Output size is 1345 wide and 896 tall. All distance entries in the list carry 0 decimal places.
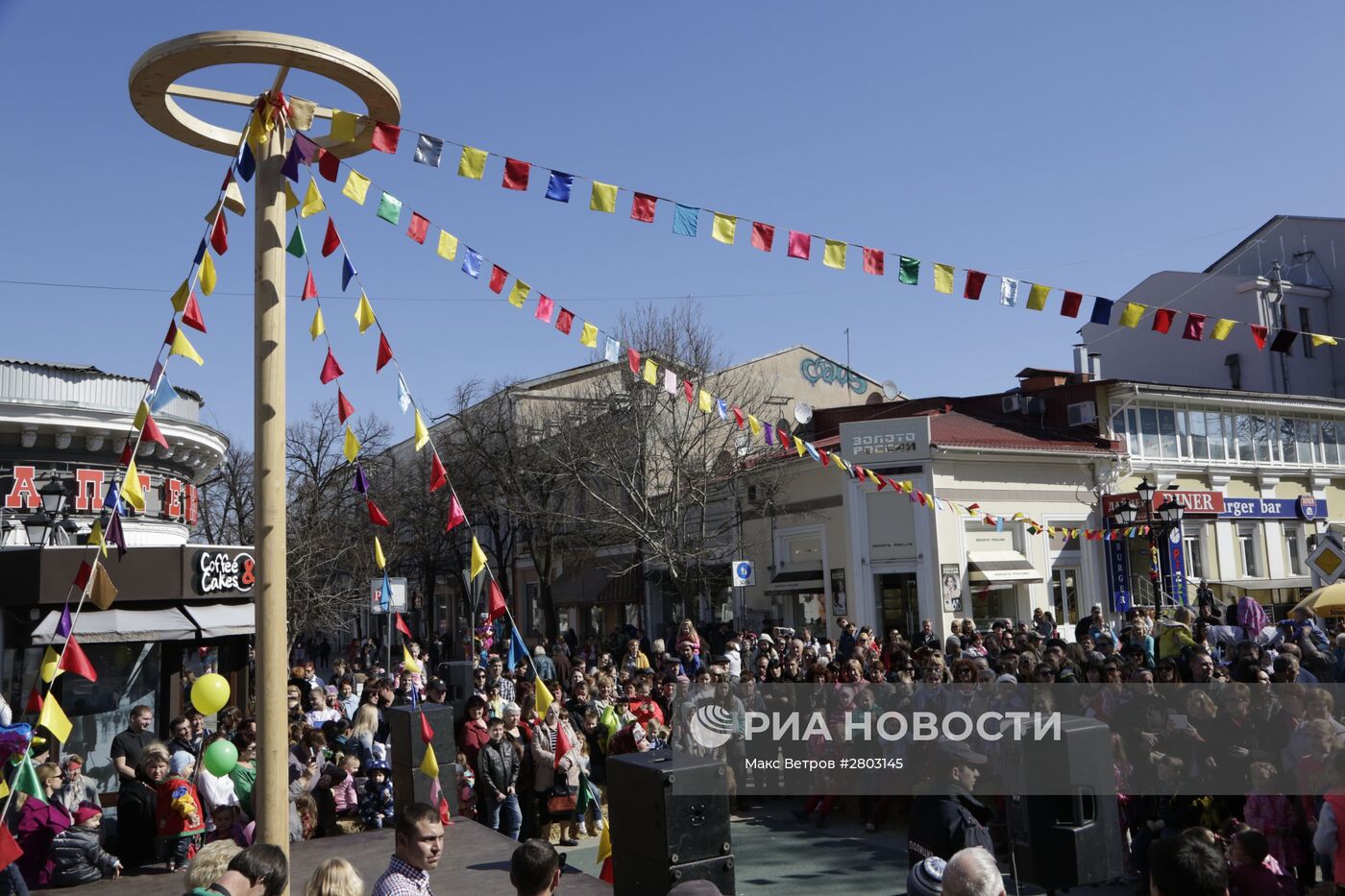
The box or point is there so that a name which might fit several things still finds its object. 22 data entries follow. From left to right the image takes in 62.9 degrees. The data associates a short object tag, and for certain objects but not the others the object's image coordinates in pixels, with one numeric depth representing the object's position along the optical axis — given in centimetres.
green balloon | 923
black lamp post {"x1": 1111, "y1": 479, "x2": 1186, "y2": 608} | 2347
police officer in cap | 620
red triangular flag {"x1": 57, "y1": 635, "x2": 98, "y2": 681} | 609
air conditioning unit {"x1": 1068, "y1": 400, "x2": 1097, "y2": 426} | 3042
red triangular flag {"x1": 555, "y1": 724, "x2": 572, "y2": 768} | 1052
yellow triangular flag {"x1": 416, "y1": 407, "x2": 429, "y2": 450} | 697
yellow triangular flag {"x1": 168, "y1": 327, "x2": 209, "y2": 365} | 660
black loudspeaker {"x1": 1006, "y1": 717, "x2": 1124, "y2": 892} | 736
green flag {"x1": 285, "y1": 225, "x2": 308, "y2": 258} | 681
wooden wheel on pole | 561
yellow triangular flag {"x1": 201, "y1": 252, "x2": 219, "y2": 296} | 668
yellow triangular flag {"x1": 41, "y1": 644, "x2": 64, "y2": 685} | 570
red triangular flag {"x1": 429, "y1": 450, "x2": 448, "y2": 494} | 730
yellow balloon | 849
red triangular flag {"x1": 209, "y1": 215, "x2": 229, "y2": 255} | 674
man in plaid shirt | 514
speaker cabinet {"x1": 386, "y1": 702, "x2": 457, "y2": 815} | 969
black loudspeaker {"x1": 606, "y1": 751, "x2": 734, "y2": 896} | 567
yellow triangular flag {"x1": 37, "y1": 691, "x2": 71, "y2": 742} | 553
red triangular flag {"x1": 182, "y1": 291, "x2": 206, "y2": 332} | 654
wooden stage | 724
